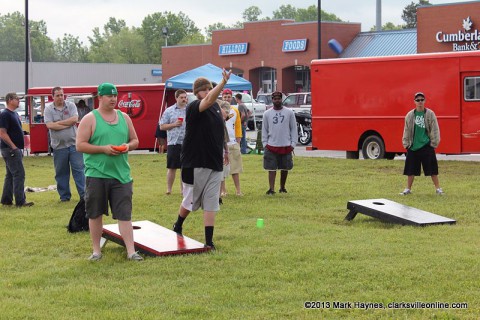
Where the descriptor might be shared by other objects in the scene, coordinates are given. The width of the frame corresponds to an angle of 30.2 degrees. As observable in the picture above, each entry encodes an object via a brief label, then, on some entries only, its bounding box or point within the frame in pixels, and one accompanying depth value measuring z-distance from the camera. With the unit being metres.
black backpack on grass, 11.12
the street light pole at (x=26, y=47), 38.88
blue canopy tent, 26.88
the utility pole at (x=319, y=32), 42.08
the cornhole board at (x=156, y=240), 9.25
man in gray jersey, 15.22
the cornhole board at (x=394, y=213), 11.14
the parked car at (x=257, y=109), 39.94
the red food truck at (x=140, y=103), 28.44
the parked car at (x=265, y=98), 45.59
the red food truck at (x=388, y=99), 21.50
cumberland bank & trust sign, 45.62
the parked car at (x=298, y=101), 37.41
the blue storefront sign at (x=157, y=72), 86.19
